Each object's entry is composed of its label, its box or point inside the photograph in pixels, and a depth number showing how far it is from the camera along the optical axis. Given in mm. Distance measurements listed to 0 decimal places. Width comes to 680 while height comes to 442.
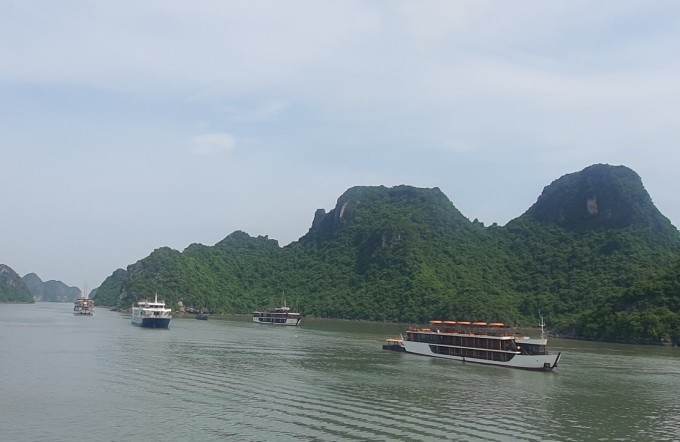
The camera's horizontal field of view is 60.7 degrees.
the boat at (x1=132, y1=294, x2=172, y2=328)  108875
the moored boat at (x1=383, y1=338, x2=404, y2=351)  77675
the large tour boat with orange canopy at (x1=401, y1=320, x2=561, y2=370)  60438
